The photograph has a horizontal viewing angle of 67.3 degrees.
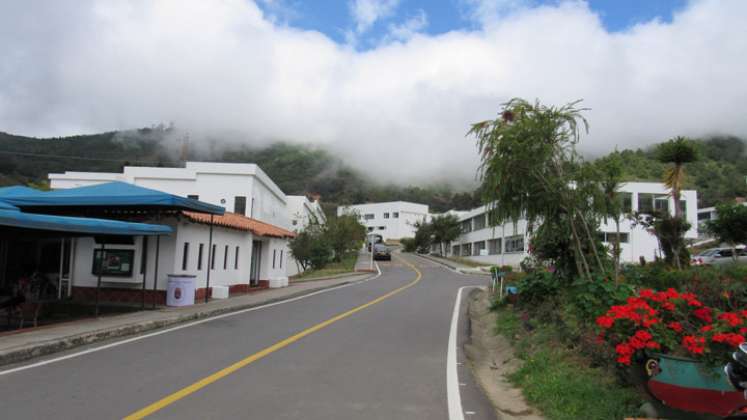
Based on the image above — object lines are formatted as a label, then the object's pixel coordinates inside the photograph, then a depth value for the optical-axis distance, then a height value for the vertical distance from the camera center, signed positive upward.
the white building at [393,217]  128.75 +7.84
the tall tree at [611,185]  11.74 +1.58
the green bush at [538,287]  13.14 -0.73
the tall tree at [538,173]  11.60 +1.75
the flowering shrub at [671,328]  5.11 -0.65
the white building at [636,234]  51.69 +2.42
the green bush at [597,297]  9.00 -0.64
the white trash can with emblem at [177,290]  17.22 -1.44
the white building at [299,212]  55.66 +3.67
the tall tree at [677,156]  26.06 +5.00
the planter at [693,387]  5.04 -1.14
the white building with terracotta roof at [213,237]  18.14 +0.34
